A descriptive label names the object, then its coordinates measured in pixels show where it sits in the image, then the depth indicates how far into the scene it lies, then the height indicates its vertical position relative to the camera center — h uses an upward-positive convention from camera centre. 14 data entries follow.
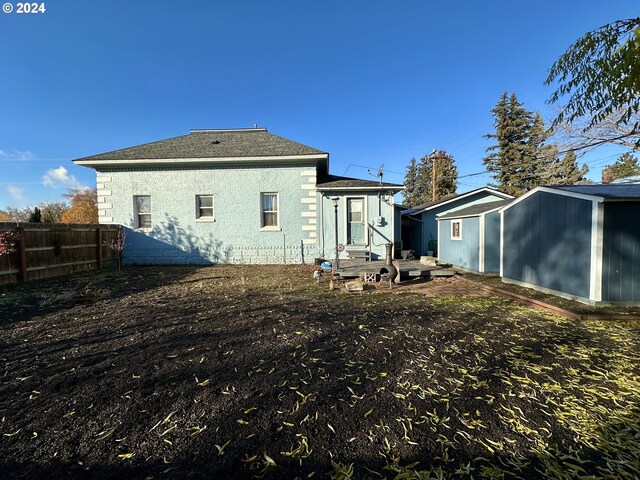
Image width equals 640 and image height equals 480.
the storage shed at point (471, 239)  8.99 -0.38
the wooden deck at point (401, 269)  8.54 -1.25
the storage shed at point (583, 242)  5.12 -0.29
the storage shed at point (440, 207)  15.21 +1.15
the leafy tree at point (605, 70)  2.27 +1.38
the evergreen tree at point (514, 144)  27.34 +8.10
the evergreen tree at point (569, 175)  27.97 +5.28
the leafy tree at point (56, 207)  31.00 +3.03
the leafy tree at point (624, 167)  30.45 +6.69
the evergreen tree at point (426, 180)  38.53 +8.27
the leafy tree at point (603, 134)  11.98 +3.95
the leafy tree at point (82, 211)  26.44 +2.13
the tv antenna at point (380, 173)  12.86 +2.55
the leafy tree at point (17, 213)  29.97 +2.32
